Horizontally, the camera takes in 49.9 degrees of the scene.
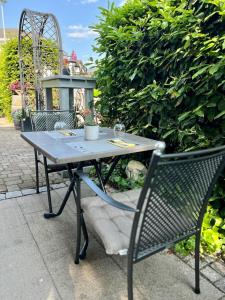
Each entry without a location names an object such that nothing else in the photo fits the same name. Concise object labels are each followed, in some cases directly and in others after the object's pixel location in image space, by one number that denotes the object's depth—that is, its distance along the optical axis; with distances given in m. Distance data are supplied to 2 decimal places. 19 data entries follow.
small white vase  2.00
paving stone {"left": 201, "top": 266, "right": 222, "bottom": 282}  1.49
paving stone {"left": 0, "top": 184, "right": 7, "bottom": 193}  2.81
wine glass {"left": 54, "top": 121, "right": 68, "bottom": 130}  2.41
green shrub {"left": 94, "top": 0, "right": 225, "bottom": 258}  1.73
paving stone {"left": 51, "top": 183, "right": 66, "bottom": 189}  2.88
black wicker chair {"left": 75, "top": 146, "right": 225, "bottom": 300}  0.98
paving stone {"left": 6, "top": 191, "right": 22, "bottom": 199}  2.64
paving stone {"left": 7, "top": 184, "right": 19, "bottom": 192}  2.81
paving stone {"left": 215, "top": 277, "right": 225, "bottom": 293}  1.42
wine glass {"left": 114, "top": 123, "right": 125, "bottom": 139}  2.13
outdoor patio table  1.52
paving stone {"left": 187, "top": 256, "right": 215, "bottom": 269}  1.61
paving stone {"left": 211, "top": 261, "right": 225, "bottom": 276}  1.55
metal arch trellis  5.88
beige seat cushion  1.17
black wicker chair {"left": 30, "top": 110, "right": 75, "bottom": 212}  2.83
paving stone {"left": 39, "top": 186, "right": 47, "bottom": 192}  2.80
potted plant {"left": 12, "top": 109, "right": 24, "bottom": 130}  6.64
